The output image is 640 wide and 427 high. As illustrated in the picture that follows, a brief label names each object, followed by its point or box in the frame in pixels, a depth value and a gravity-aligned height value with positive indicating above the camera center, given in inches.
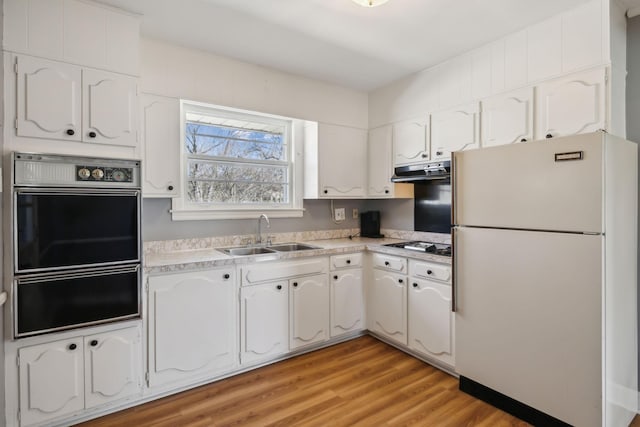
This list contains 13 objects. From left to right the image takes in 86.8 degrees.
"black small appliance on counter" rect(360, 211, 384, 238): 146.2 -4.9
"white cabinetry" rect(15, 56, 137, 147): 70.6 +24.5
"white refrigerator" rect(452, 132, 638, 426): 66.0 -14.2
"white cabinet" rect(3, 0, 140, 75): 69.9 +40.1
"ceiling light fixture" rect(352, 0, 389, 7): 71.7 +44.9
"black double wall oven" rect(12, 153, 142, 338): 68.3 -6.1
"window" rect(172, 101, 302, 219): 110.9 +17.4
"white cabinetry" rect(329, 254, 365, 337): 115.8 -28.7
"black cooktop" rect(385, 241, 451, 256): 105.0 -11.5
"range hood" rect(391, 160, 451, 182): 107.9 +14.0
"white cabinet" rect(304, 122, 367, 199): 128.5 +20.2
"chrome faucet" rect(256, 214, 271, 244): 120.8 -6.9
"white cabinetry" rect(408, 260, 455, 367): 96.0 -29.6
